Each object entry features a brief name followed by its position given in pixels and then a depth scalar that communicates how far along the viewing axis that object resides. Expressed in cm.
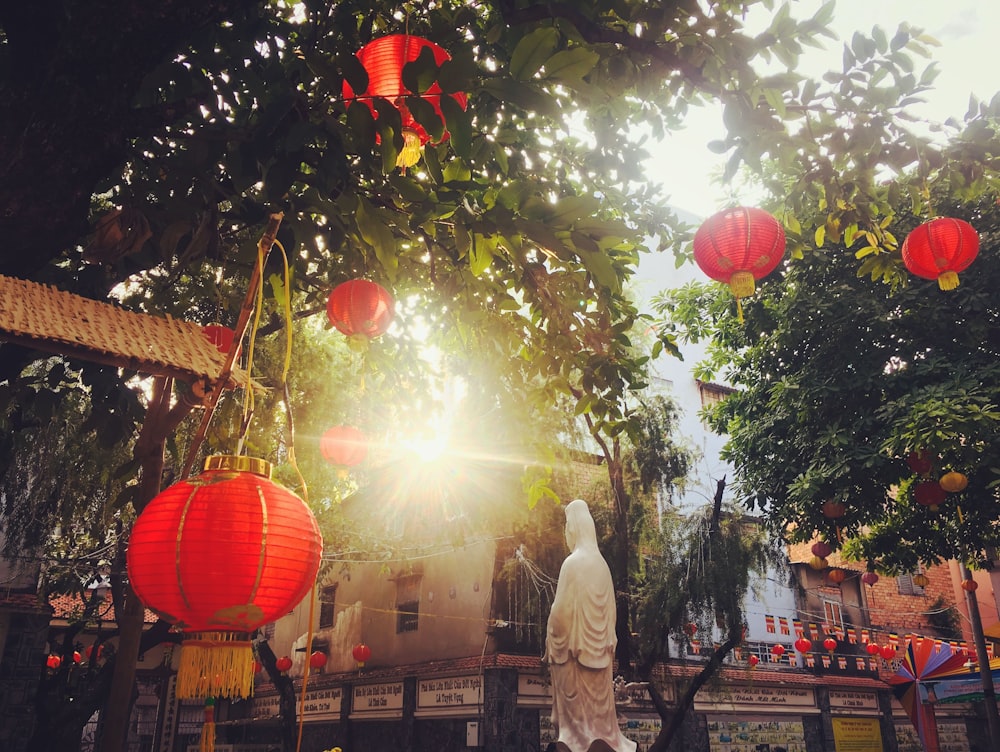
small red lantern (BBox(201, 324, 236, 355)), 488
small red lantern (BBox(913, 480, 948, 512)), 1010
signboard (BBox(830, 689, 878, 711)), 1873
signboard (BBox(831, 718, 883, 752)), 1848
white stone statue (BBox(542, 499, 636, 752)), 686
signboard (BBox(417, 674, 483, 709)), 1456
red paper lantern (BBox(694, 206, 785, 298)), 500
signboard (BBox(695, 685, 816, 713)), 1628
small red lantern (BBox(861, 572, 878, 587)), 1606
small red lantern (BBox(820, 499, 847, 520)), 1077
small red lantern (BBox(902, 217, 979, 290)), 575
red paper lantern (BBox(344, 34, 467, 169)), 331
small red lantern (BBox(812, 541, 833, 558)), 1336
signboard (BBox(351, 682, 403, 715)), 1645
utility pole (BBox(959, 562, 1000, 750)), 1402
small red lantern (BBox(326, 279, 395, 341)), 471
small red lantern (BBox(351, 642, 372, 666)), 1652
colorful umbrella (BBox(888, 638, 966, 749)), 1745
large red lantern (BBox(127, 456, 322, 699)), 246
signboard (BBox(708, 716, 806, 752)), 1650
